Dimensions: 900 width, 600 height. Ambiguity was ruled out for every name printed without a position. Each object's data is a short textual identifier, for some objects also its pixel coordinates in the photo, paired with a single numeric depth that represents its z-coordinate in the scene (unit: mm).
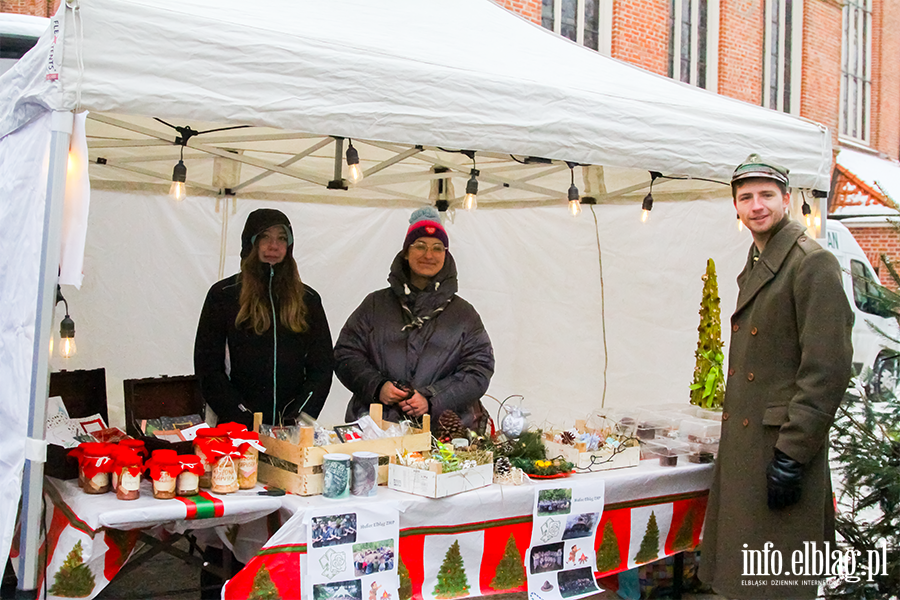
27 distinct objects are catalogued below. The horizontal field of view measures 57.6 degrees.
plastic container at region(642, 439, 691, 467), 3430
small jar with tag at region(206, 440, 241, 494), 2676
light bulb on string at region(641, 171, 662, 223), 4656
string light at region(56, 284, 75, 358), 2990
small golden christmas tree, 4137
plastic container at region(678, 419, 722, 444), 3605
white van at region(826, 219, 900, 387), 9367
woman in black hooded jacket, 3502
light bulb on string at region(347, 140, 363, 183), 3042
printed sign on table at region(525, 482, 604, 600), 3021
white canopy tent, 2490
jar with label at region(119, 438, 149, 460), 2730
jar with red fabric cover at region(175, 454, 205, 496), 2629
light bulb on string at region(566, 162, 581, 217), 4234
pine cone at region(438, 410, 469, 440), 3236
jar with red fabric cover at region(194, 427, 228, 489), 2713
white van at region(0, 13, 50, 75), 4391
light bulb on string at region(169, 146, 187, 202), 3543
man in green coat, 2758
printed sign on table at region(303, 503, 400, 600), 2576
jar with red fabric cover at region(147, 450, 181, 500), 2584
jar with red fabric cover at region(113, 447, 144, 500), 2547
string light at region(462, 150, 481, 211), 3627
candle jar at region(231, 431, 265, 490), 2740
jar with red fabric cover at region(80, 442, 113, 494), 2607
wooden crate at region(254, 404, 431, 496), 2723
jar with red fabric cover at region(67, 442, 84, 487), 2709
